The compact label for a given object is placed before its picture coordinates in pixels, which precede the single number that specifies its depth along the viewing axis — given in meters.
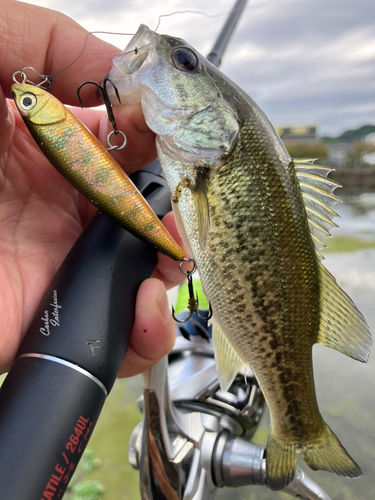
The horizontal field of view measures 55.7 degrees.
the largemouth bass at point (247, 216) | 0.12
